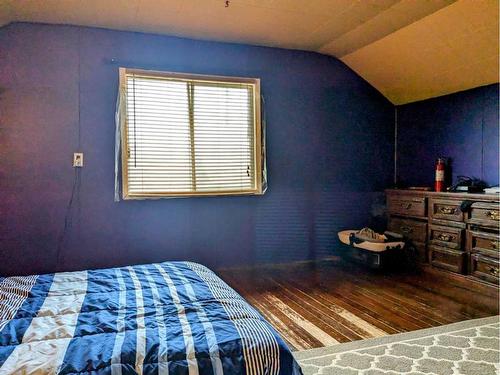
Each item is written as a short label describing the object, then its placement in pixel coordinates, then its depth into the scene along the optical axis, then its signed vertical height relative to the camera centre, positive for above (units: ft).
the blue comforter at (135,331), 3.82 -1.64
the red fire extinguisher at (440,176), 12.78 +0.33
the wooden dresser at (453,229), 10.49 -1.32
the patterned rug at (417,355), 6.47 -3.05
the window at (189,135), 11.75 +1.65
